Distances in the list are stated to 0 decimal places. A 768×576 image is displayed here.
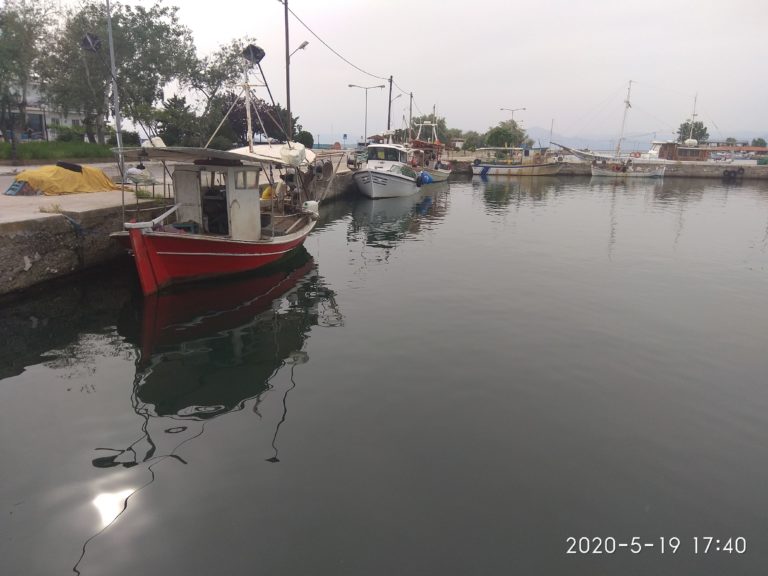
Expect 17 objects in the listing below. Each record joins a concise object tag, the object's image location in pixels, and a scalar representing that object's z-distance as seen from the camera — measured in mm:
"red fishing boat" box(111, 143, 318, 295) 11508
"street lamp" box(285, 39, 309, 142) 26516
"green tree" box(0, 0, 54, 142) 28516
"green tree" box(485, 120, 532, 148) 90688
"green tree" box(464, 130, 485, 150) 116475
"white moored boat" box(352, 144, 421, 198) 36750
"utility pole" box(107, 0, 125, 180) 19281
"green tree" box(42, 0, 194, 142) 31906
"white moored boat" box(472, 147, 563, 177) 67625
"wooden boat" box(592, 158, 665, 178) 67812
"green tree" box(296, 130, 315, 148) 53781
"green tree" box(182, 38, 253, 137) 40750
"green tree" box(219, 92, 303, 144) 47094
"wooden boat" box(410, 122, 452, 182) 52303
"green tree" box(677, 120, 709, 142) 116606
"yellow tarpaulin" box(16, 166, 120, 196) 16516
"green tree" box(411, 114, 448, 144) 91662
